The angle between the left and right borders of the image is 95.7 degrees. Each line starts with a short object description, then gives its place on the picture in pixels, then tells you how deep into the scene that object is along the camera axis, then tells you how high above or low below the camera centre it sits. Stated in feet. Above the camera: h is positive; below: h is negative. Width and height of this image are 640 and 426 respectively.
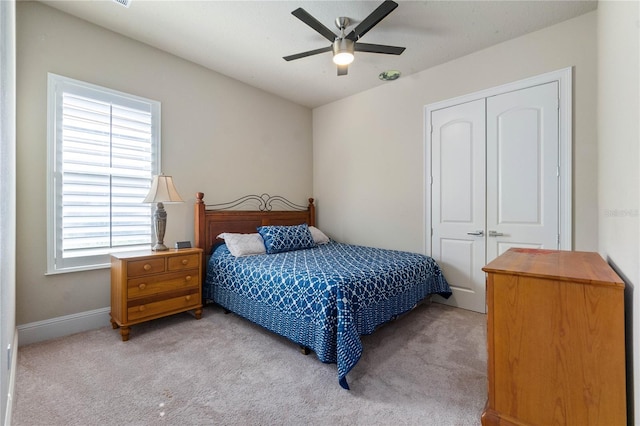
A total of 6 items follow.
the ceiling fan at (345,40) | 6.91 +4.66
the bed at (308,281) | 6.49 -1.88
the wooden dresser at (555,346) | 3.46 -1.71
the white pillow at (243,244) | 10.29 -1.12
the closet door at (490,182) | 8.99 +1.07
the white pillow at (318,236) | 13.28 -1.08
